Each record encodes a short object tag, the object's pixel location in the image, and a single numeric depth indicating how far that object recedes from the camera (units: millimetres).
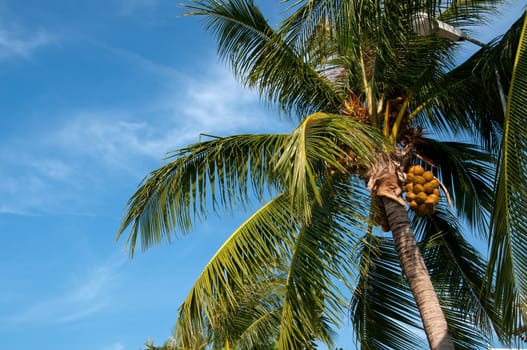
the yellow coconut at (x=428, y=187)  7766
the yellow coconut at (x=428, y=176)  7758
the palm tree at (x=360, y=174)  7293
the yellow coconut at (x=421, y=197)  7742
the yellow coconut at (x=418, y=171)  7793
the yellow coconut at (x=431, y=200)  7742
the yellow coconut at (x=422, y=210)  7781
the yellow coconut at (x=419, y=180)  7770
